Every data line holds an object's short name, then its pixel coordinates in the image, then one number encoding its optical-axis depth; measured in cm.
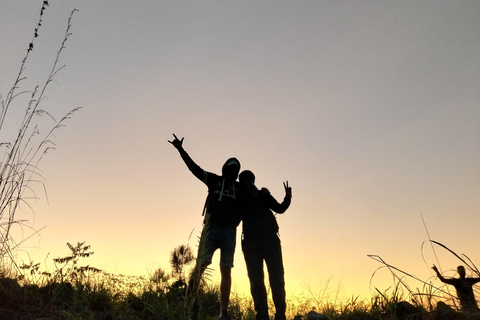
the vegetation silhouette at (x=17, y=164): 417
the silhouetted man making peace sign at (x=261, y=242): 569
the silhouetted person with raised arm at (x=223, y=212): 565
